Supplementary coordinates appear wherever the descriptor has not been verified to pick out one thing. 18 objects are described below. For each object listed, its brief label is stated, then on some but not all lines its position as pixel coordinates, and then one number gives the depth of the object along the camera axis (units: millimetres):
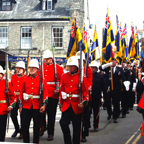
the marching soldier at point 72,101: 5977
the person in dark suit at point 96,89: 8843
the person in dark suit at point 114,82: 10531
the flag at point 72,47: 12766
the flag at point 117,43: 13921
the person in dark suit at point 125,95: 11530
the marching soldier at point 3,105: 6230
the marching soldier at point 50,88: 7662
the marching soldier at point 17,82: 7938
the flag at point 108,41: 11727
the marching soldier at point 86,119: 7367
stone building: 28297
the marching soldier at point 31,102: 6293
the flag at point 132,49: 20134
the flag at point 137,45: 20875
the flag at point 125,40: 17481
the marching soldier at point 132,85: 13786
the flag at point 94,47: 16734
